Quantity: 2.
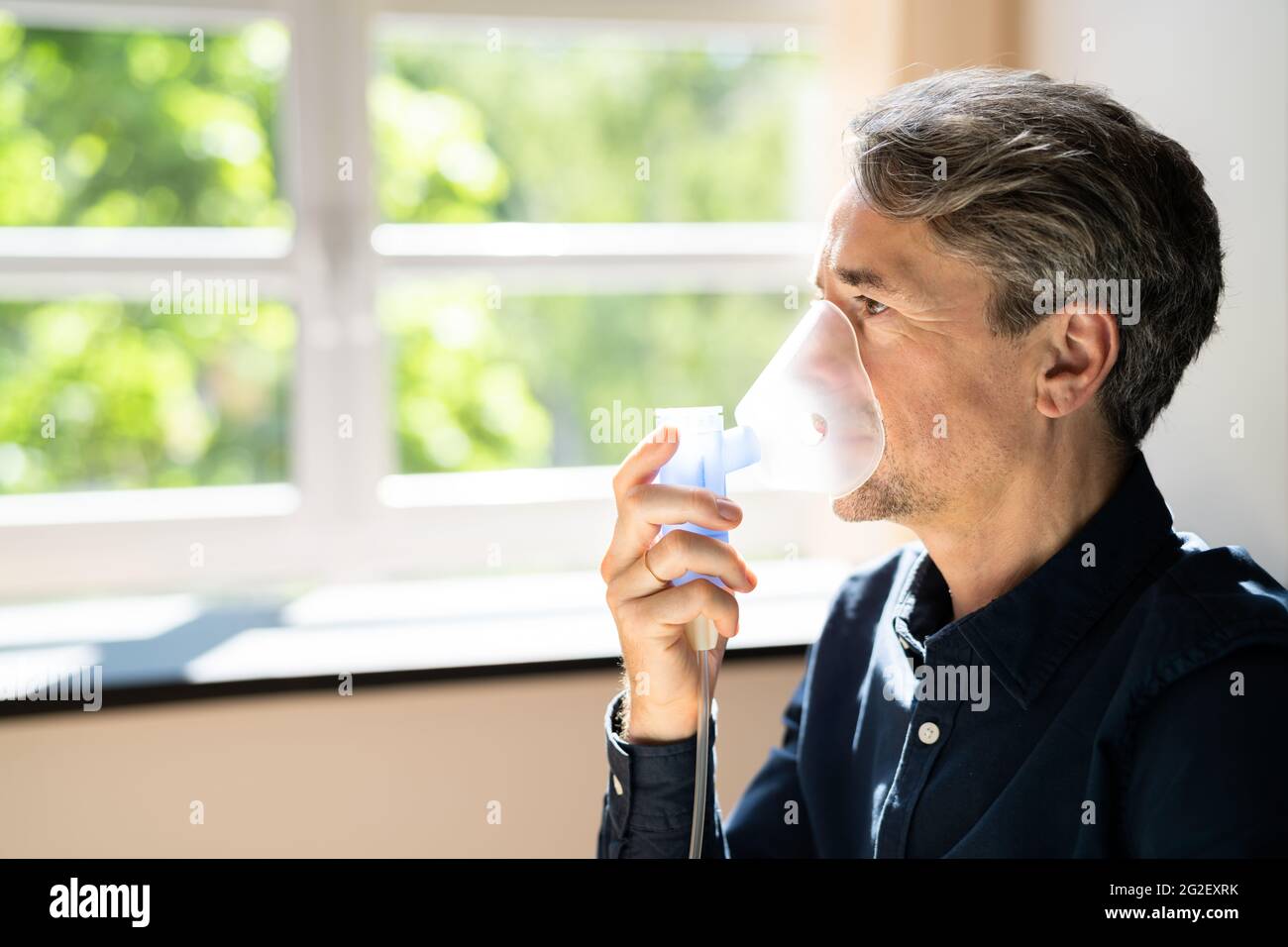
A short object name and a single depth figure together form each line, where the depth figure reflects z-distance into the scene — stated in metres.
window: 2.36
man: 1.21
